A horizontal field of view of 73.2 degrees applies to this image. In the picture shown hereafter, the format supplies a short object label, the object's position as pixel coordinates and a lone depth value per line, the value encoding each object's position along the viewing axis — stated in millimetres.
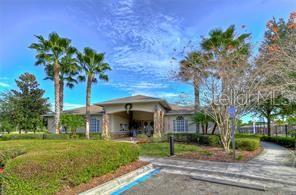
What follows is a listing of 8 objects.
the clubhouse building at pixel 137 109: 22000
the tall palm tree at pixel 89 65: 23016
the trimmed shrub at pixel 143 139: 19500
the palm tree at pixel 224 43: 12696
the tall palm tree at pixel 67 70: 23000
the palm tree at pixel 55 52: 21828
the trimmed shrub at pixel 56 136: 20858
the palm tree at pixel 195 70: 12907
